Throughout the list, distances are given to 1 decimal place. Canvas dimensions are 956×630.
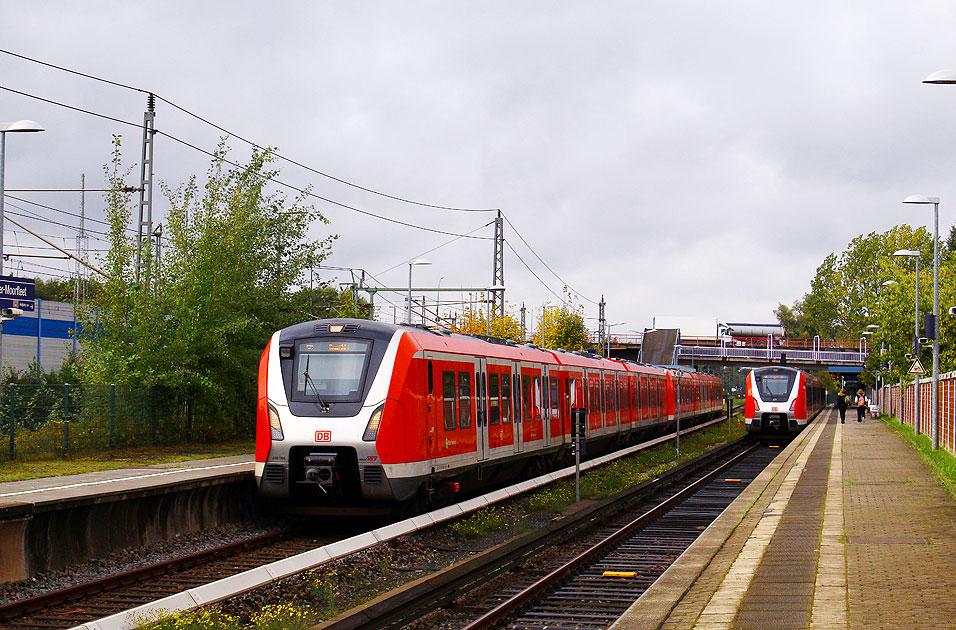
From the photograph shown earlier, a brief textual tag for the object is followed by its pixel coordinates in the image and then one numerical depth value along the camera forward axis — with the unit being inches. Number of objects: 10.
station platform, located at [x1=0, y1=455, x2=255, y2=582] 445.1
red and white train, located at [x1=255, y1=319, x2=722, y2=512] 544.1
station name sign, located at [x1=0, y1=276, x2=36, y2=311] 714.2
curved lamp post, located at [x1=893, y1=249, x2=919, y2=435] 1312.0
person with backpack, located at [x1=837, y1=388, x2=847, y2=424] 2059.5
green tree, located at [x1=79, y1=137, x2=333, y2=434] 954.1
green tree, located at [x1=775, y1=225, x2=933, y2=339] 2807.6
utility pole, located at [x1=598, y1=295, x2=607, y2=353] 2374.9
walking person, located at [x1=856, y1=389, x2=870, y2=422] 2239.2
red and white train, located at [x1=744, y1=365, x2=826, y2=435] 1579.7
